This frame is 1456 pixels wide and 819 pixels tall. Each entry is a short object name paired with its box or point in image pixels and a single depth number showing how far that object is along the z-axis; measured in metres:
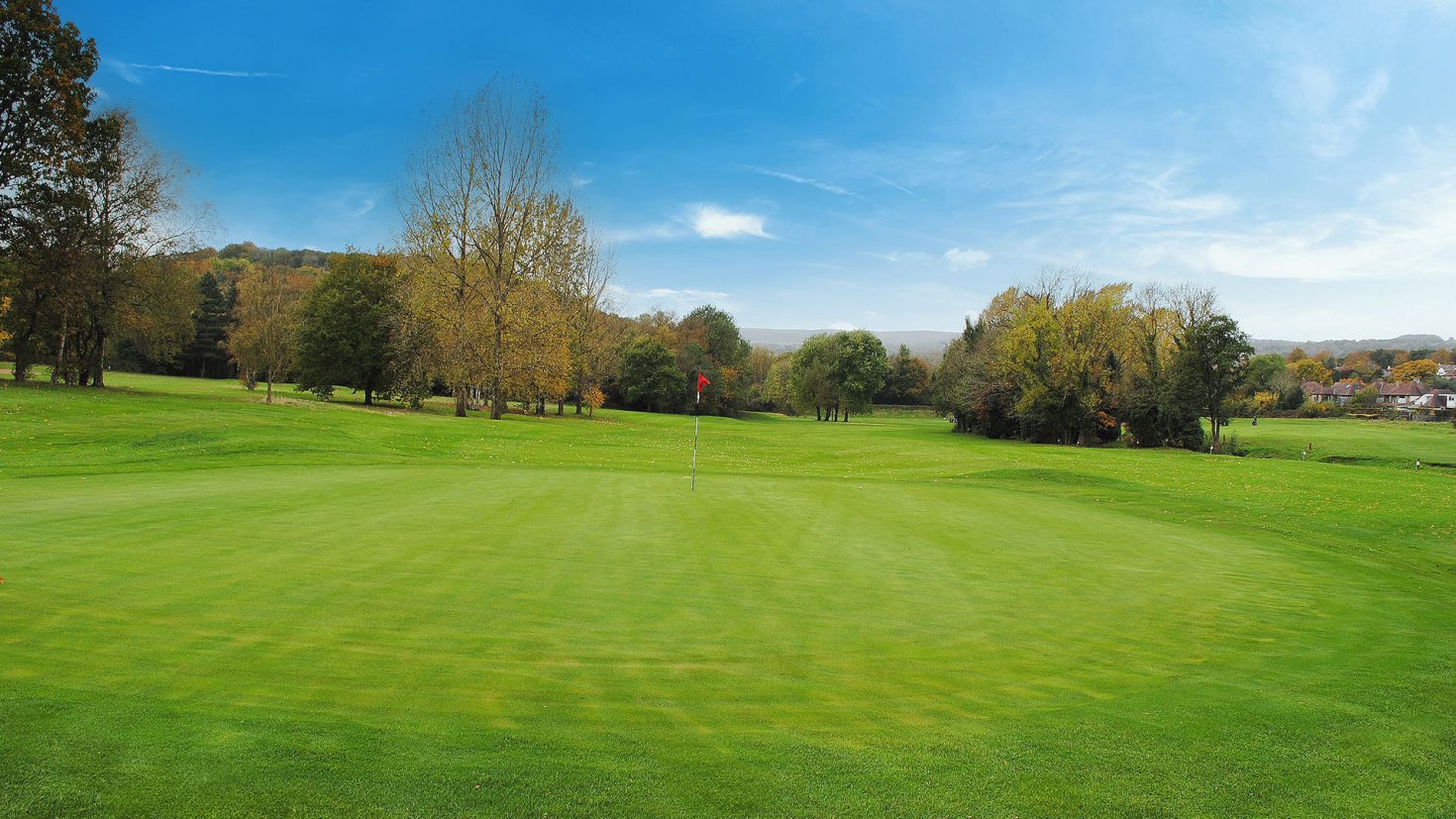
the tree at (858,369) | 77.94
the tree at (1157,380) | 47.12
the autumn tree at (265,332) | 46.47
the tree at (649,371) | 75.06
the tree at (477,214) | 41.94
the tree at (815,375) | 79.94
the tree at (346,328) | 50.50
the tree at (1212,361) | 44.59
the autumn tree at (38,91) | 30.47
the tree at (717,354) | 83.81
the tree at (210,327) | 78.00
